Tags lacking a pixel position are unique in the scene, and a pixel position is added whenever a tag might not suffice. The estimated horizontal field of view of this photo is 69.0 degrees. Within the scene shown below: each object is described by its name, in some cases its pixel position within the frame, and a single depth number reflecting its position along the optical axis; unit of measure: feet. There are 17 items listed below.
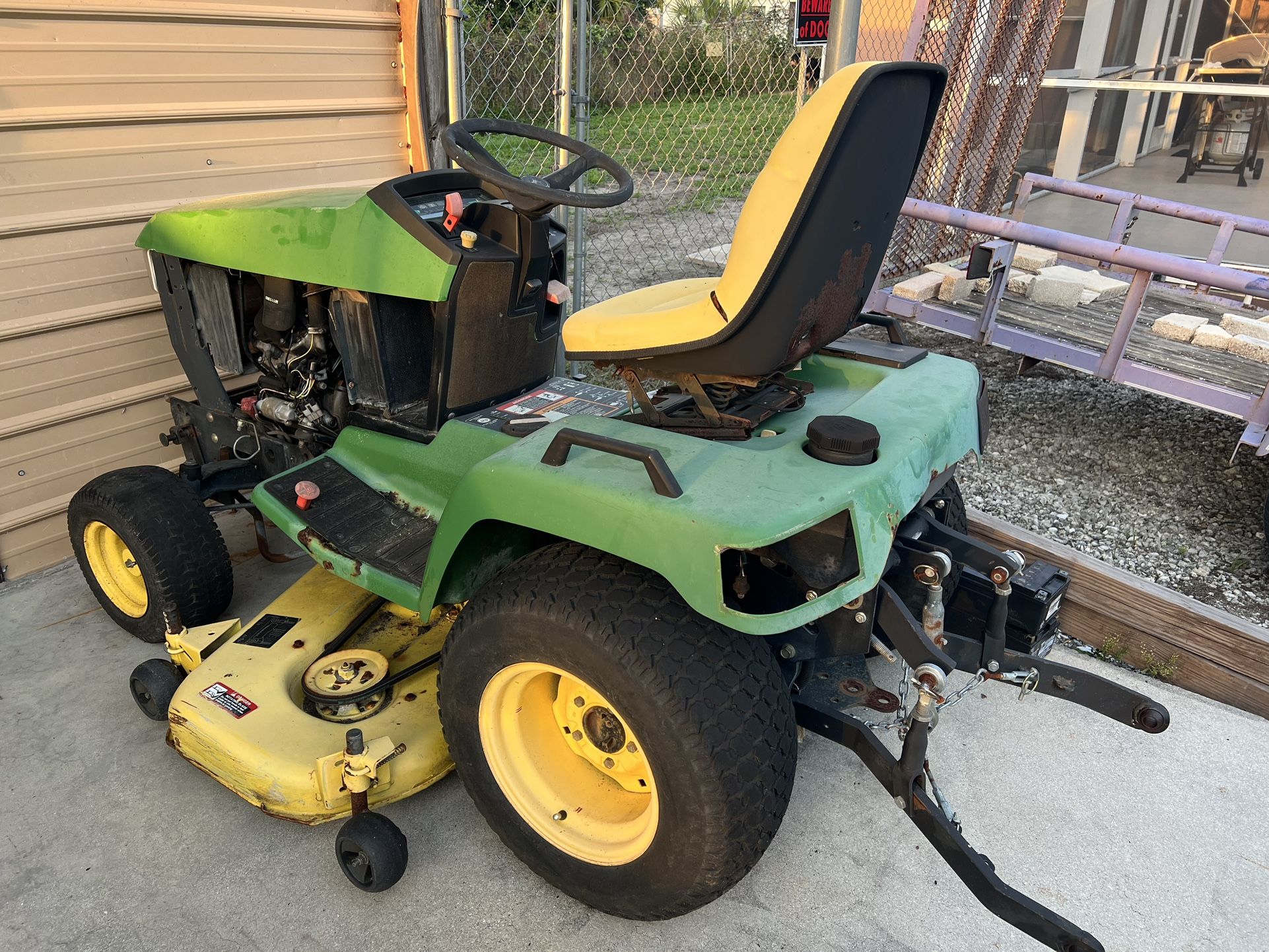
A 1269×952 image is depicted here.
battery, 7.31
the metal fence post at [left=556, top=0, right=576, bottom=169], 12.34
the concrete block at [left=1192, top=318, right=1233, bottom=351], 13.34
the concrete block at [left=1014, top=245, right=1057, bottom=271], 16.29
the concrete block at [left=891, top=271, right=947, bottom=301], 15.00
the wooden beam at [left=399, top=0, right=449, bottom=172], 12.67
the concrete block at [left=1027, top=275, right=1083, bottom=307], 15.10
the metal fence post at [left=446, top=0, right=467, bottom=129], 12.57
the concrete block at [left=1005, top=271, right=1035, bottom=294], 15.42
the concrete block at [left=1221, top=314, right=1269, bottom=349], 13.50
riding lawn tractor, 5.57
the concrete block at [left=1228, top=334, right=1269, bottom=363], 12.96
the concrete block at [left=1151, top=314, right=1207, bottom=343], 13.82
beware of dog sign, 11.75
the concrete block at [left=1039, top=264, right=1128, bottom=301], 15.60
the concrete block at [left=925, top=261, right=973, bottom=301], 15.06
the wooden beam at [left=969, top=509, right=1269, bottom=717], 8.75
